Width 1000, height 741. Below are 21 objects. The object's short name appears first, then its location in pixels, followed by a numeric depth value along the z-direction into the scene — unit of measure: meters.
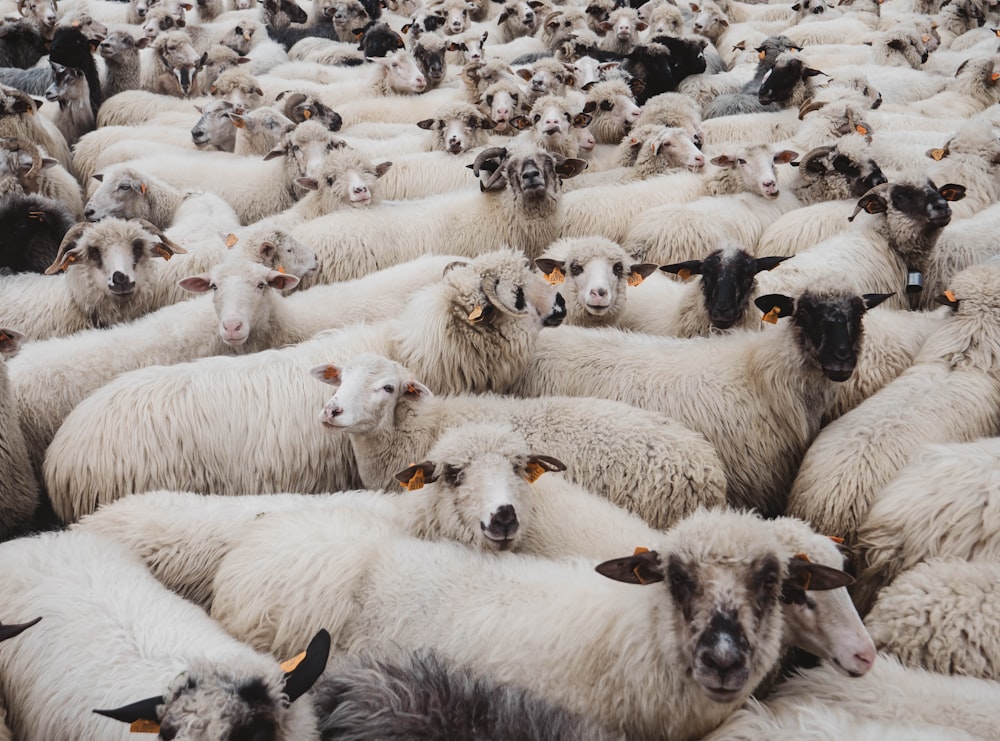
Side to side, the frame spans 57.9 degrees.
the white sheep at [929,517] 3.22
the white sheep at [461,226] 5.66
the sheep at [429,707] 2.39
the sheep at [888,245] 5.05
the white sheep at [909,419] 3.64
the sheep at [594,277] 4.84
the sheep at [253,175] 6.51
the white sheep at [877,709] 2.47
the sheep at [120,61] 8.79
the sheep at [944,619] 2.80
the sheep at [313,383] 3.90
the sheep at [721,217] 5.70
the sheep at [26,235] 5.65
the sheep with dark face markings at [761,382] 4.04
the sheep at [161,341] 4.18
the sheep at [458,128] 7.01
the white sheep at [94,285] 4.90
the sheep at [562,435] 3.70
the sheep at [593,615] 2.52
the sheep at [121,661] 2.25
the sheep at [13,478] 3.82
